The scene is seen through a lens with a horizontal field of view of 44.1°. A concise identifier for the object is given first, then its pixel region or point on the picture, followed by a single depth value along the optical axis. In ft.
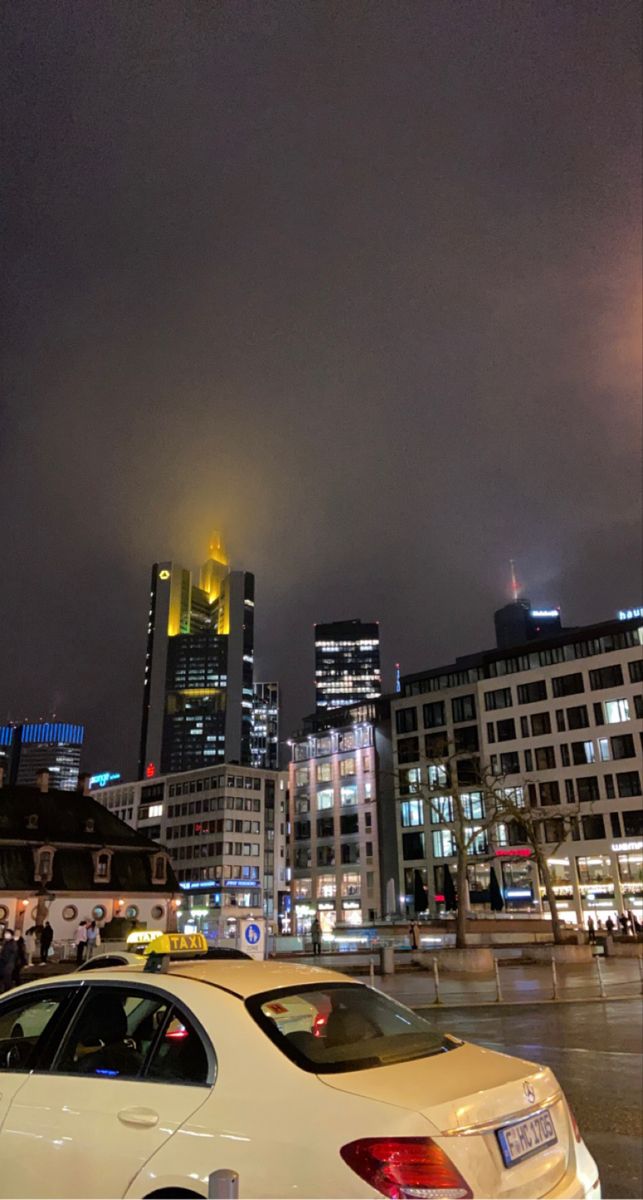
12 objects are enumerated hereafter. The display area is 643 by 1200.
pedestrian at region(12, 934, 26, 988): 73.51
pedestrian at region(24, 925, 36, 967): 155.89
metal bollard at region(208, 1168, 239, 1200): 9.66
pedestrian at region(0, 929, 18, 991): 60.90
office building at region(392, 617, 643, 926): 212.02
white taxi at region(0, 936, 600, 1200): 10.60
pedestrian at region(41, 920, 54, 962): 119.48
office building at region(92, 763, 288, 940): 357.61
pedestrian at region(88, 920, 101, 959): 109.48
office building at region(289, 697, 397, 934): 292.20
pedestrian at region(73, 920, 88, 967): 113.81
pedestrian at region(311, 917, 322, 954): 119.24
